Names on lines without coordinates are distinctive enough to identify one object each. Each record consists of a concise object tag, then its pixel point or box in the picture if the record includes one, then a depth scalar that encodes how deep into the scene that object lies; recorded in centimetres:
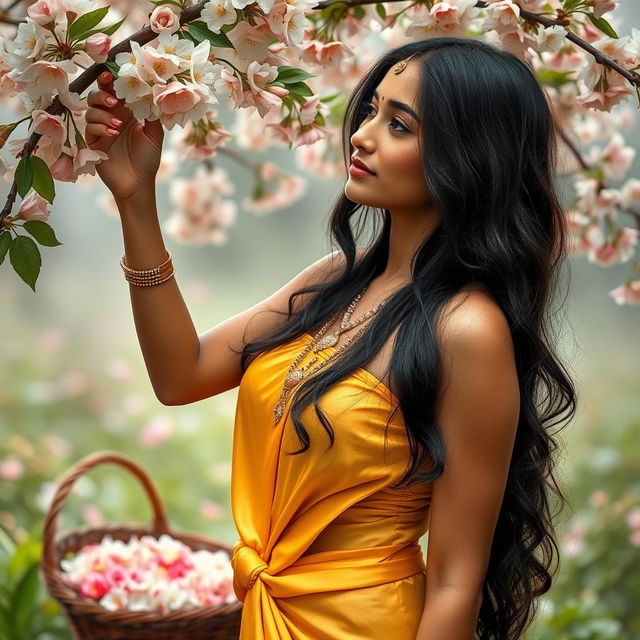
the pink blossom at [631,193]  314
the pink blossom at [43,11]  229
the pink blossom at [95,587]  300
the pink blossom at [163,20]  235
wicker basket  292
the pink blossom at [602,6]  250
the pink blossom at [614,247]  307
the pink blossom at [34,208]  238
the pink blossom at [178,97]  232
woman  247
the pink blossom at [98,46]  232
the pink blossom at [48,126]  234
